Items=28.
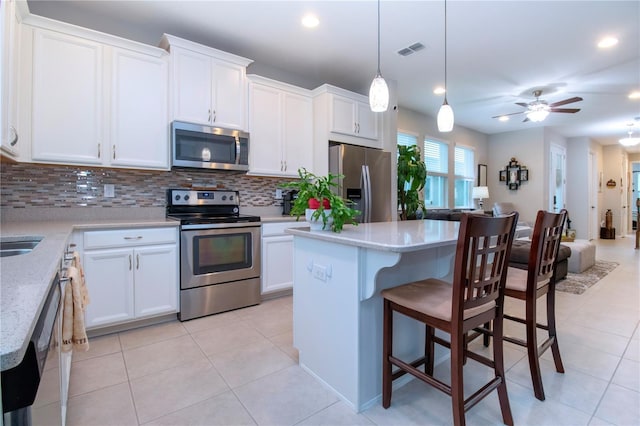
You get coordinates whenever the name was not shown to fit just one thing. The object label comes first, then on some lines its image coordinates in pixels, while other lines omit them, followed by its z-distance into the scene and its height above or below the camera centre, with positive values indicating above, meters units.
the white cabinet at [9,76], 1.73 +0.78
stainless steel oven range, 2.84 -0.37
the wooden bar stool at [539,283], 1.76 -0.41
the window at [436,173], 6.23 +0.78
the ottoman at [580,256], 4.56 -0.62
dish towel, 1.28 -0.43
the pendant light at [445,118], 2.53 +0.74
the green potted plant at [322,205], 1.86 +0.04
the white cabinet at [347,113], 3.79 +1.22
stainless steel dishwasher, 0.59 -0.33
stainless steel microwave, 2.93 +0.62
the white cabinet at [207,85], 2.95 +1.22
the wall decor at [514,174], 7.23 +0.88
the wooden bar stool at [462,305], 1.33 -0.42
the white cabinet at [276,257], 3.32 -0.47
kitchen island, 1.61 -0.46
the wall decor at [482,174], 7.52 +0.91
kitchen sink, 1.58 -0.17
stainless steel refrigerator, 3.77 +0.43
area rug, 3.84 -0.86
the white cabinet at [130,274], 2.45 -0.50
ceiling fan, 4.62 +1.51
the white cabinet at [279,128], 3.48 +0.95
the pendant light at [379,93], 2.28 +0.84
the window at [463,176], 6.91 +0.81
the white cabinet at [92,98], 2.41 +0.91
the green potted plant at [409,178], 5.10 +0.55
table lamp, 6.58 +0.41
